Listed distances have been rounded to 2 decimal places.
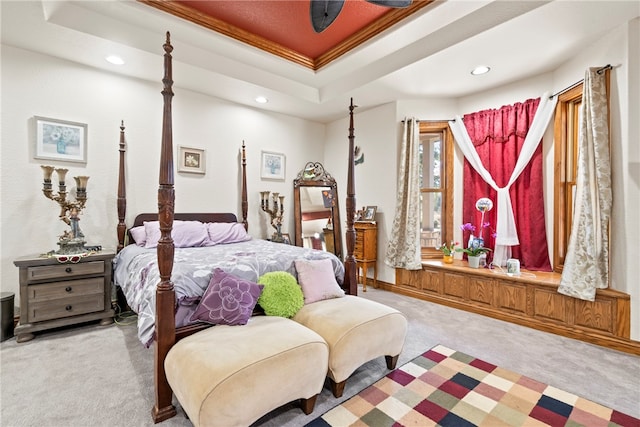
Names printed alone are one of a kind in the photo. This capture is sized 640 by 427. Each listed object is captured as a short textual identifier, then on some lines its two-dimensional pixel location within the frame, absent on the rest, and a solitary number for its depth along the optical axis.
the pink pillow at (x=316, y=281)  2.40
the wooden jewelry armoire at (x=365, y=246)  4.33
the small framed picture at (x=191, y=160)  3.91
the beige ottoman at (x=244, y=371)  1.38
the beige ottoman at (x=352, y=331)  1.88
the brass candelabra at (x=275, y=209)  4.51
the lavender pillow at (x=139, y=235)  3.26
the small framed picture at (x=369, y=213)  4.48
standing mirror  4.87
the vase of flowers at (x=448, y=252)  3.97
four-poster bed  1.70
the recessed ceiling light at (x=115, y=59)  3.07
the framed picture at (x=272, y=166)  4.66
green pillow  2.16
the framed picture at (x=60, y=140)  3.01
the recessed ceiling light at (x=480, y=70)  3.28
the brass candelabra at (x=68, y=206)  2.85
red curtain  3.49
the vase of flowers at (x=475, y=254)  3.64
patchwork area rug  1.68
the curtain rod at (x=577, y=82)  2.64
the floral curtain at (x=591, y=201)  2.62
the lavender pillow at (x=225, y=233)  3.60
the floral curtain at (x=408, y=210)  4.02
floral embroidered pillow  1.89
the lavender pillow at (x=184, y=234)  3.19
